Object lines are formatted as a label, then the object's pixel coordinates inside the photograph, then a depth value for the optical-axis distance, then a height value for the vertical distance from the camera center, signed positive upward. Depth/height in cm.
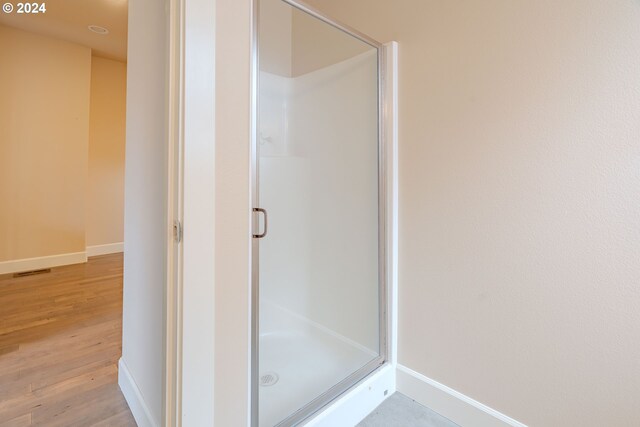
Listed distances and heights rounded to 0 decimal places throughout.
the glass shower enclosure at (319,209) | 154 +5
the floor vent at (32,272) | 351 -67
